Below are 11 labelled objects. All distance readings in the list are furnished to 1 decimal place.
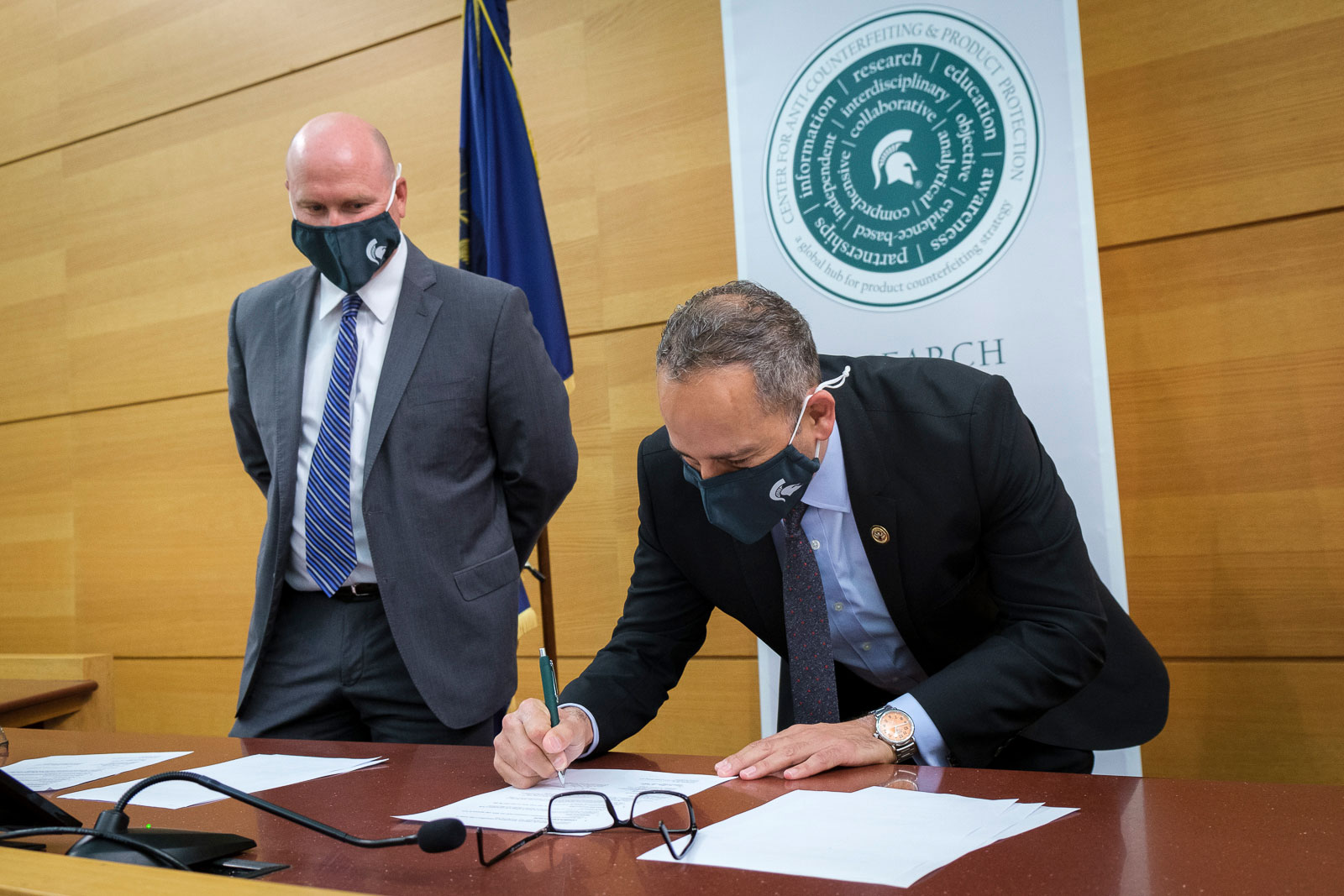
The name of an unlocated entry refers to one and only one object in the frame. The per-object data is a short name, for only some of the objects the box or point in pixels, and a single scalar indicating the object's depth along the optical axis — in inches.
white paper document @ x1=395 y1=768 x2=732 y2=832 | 39.9
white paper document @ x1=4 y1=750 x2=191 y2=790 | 53.4
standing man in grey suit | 71.0
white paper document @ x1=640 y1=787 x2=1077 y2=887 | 31.1
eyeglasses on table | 35.7
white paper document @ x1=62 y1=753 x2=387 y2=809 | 47.9
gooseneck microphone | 32.9
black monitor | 38.3
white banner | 80.7
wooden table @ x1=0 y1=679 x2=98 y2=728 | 94.9
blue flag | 103.8
